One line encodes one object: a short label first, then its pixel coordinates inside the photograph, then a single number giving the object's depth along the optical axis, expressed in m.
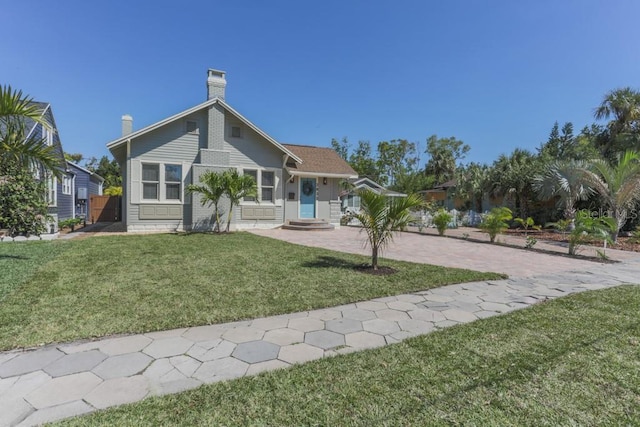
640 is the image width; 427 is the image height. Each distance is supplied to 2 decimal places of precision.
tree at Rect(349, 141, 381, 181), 43.75
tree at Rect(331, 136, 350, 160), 45.59
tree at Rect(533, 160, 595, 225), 13.58
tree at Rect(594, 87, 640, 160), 17.74
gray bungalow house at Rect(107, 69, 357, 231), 12.28
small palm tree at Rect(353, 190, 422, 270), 5.77
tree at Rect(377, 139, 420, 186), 44.84
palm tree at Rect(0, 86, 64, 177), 5.56
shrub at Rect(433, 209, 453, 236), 13.73
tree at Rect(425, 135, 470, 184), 38.50
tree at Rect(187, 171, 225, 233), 11.66
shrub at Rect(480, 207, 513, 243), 11.47
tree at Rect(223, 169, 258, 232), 11.70
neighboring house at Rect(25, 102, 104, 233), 13.11
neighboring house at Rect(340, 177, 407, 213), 23.56
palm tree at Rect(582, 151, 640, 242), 11.03
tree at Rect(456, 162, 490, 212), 22.19
